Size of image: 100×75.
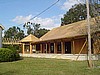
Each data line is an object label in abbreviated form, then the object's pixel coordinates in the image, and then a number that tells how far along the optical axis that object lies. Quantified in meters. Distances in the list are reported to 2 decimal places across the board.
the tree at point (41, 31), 45.03
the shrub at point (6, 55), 12.49
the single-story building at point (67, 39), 14.77
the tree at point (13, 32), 49.82
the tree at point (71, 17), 32.59
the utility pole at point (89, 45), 8.41
